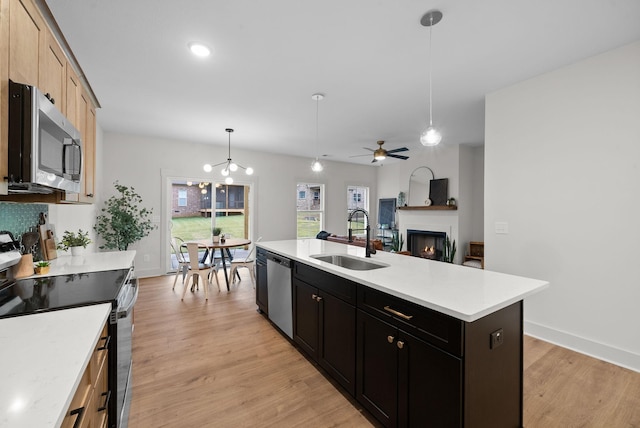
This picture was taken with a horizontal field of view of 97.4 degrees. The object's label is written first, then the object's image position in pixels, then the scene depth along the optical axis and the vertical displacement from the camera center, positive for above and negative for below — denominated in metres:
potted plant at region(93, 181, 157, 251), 4.46 -0.13
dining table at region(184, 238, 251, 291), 4.26 -0.48
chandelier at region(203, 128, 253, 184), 4.66 +0.75
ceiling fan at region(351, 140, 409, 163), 4.36 +0.94
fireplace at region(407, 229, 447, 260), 5.97 -0.64
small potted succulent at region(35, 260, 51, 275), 1.91 -0.38
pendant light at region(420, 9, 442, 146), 1.91 +1.36
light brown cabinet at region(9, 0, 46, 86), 1.13 +0.76
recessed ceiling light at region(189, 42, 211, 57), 2.28 +1.36
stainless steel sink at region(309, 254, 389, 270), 2.50 -0.45
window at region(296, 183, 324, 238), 7.23 +0.10
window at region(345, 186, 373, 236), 8.08 +0.38
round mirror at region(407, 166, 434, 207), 6.22 +0.64
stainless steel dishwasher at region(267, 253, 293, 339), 2.68 -0.80
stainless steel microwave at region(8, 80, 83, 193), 1.11 +0.31
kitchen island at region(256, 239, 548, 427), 1.27 -0.68
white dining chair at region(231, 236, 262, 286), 4.49 -0.83
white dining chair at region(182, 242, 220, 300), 3.91 -0.79
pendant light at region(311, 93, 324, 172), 3.29 +1.39
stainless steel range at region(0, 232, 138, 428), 1.36 -0.44
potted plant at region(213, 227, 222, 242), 4.64 -0.34
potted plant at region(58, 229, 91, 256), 2.53 -0.29
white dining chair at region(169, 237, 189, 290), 4.45 -0.79
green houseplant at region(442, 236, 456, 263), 5.62 -0.72
